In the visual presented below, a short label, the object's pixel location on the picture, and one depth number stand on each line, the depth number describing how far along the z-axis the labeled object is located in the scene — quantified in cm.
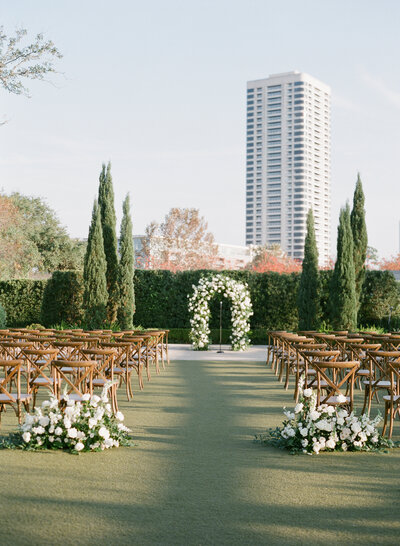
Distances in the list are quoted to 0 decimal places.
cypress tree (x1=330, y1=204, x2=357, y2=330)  1828
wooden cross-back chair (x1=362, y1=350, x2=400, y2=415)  741
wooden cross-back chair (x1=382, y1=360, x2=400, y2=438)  642
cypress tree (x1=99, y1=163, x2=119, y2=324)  1877
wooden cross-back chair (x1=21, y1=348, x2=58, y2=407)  711
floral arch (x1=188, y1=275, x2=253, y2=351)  1814
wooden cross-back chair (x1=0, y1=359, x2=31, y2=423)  646
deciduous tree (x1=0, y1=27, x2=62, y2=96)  1606
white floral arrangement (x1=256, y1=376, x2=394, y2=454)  586
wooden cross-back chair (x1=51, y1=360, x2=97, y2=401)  646
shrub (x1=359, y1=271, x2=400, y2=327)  2017
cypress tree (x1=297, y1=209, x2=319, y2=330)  1944
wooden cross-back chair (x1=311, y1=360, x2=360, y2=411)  643
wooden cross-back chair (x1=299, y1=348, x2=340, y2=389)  730
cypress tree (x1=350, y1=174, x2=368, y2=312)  1930
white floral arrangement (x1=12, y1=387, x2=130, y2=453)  579
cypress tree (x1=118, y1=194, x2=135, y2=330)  1886
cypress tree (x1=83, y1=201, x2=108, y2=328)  1786
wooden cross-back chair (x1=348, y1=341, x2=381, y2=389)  875
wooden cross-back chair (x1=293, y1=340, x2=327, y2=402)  875
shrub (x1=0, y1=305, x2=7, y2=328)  1680
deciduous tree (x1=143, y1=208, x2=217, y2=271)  4094
